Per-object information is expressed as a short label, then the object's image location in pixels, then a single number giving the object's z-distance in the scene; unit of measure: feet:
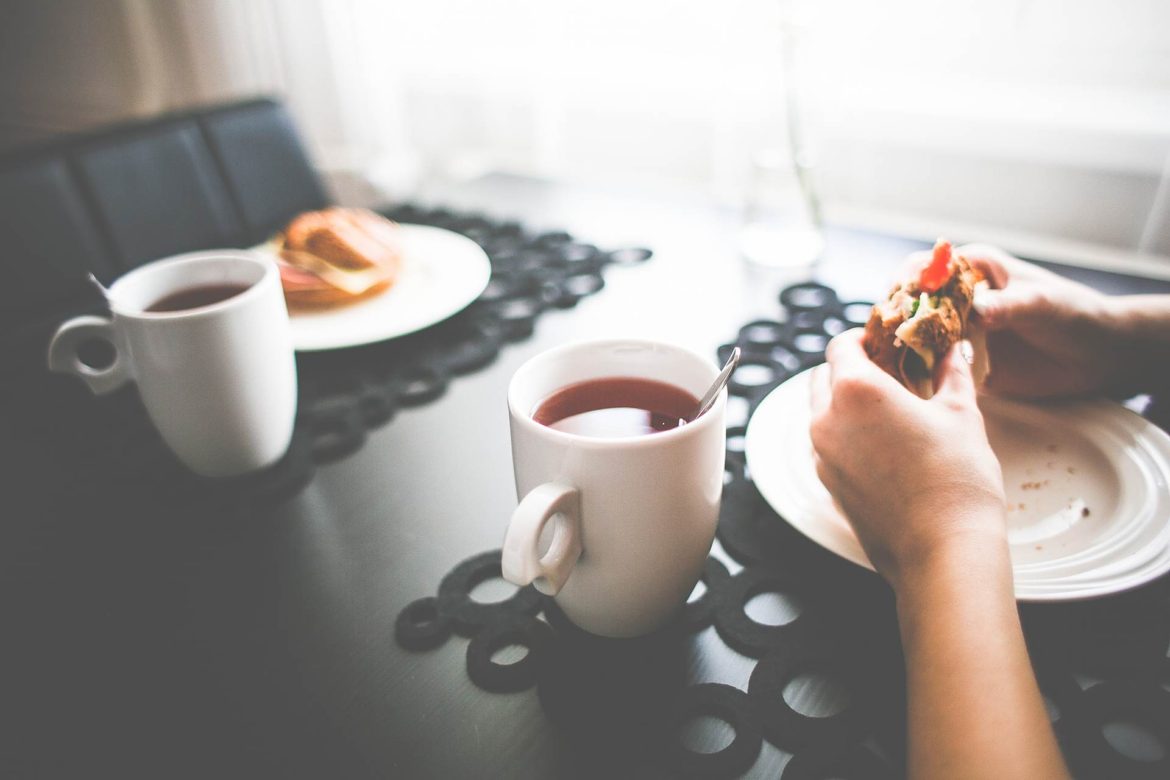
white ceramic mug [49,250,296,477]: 1.72
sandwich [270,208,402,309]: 2.63
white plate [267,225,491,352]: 2.46
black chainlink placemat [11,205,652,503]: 1.95
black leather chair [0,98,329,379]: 3.26
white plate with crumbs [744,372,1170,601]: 1.37
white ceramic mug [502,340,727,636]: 1.18
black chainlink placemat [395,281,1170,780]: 1.20
